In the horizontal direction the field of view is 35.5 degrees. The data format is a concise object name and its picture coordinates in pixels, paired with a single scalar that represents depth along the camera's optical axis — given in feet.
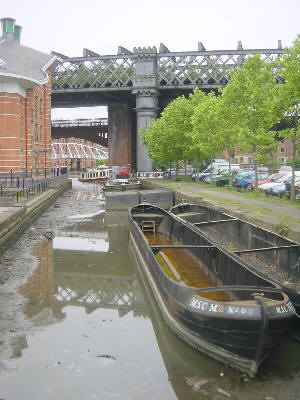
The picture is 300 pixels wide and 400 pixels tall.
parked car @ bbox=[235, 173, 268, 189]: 118.52
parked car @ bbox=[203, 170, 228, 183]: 141.59
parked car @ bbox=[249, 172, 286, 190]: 108.93
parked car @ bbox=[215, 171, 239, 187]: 130.62
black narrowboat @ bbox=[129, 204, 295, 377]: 25.22
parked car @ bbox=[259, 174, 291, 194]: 99.53
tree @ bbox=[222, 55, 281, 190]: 87.35
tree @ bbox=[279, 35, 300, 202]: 67.51
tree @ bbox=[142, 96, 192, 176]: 143.43
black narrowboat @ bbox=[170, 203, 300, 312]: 35.47
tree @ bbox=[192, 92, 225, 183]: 119.34
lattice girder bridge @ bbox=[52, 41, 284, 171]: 197.16
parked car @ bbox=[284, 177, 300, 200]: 84.91
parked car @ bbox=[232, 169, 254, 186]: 127.89
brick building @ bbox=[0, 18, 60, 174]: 132.57
